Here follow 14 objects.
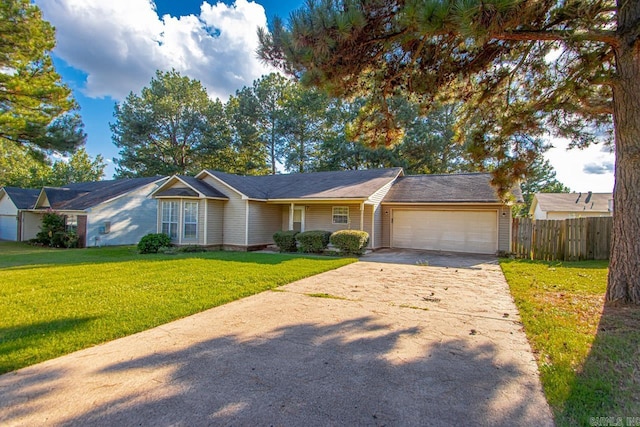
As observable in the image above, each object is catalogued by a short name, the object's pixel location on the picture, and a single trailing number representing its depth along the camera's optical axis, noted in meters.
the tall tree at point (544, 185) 39.28
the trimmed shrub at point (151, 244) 13.17
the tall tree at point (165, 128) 28.20
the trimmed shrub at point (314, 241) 13.43
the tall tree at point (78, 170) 34.50
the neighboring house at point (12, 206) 19.80
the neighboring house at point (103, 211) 16.30
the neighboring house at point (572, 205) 26.12
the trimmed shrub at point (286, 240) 14.26
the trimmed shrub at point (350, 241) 12.66
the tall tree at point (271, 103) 29.27
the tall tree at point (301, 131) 28.03
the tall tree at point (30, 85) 12.68
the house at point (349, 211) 13.73
